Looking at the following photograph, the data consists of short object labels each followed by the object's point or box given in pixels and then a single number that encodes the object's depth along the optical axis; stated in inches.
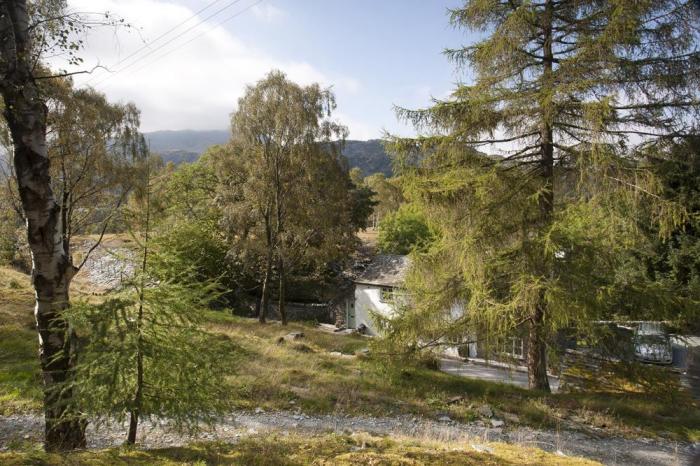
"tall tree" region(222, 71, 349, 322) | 714.8
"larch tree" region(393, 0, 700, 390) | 311.0
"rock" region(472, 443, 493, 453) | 213.1
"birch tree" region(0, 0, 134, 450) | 168.1
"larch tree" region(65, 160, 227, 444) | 160.9
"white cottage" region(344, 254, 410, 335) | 930.1
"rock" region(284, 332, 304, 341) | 645.9
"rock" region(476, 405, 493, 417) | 365.2
